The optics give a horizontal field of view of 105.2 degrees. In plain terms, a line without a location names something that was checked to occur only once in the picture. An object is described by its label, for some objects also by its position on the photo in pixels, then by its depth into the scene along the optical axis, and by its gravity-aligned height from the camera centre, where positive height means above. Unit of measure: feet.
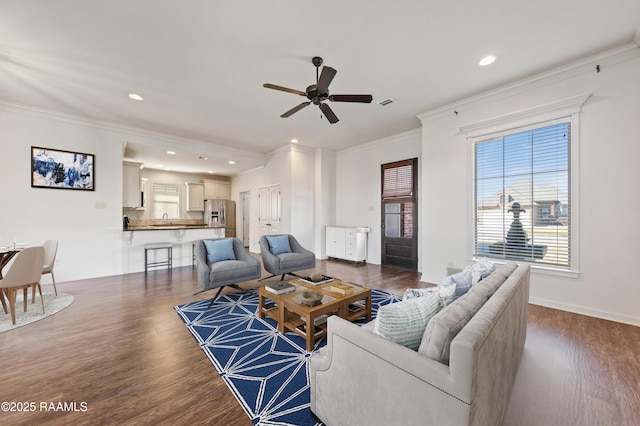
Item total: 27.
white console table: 19.77 -2.47
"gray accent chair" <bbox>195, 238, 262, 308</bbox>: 11.13 -2.75
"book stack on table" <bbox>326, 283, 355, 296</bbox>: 9.04 -2.88
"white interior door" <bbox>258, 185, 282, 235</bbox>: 23.07 +0.37
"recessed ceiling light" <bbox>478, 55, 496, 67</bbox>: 9.58 +6.14
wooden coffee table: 7.51 -3.17
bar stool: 17.10 -3.11
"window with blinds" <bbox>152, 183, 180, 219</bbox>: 27.55 +1.29
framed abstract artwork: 14.07 +2.56
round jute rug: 9.14 -4.16
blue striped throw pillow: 3.95 -1.81
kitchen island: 16.85 -2.06
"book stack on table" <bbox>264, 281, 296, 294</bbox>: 9.06 -2.85
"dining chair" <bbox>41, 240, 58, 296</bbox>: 11.86 -1.98
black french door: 17.97 -0.11
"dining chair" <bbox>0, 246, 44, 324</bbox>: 9.04 -2.36
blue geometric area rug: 5.35 -4.23
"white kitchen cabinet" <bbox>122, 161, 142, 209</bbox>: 19.35 +2.25
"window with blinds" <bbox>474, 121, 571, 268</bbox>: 10.64 +0.86
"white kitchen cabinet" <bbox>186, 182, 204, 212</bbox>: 28.96 +1.87
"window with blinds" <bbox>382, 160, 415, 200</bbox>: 18.19 +2.63
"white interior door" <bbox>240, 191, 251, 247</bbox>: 29.63 -0.64
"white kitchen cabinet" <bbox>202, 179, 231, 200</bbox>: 29.43 +2.86
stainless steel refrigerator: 29.37 -0.16
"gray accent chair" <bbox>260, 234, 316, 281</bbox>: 13.78 -2.76
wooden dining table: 9.71 -1.73
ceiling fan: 8.32 +4.45
